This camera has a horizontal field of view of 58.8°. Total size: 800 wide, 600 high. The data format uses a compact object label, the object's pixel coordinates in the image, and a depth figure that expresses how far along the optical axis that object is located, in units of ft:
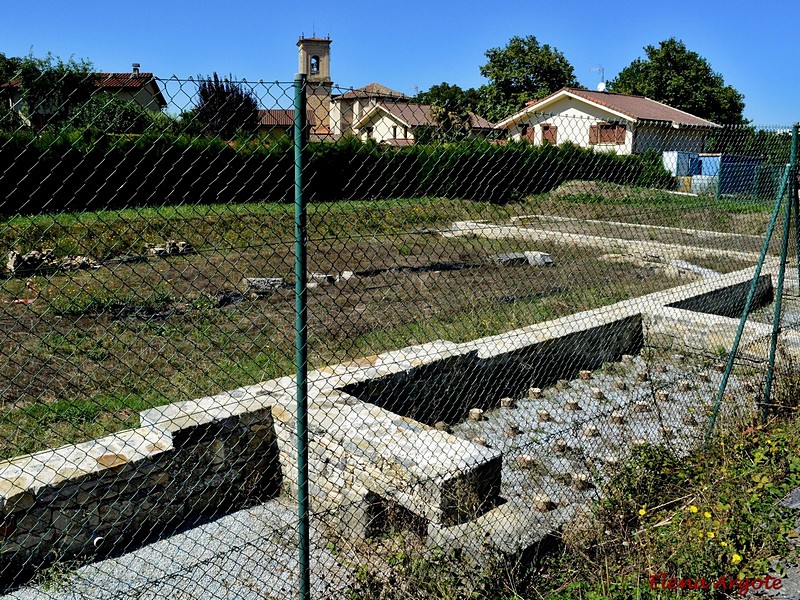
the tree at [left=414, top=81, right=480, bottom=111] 142.86
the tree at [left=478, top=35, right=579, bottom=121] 162.30
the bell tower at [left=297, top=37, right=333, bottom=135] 186.80
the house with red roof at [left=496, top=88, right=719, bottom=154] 106.52
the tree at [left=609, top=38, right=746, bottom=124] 157.89
